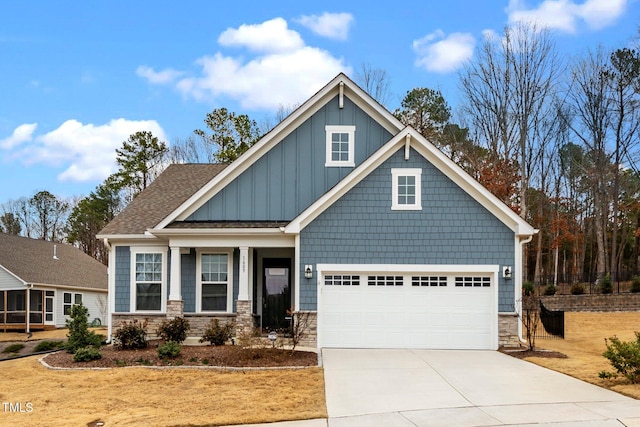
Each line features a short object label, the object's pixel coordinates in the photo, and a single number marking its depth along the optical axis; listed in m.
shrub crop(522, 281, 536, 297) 31.64
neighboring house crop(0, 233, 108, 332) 30.79
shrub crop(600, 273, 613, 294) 32.72
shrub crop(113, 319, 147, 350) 16.88
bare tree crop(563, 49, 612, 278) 38.56
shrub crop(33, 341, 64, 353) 19.78
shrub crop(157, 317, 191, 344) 17.40
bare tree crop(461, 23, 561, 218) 34.94
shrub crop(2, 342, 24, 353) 21.14
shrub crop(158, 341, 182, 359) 15.06
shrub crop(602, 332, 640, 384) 11.77
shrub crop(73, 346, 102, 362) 15.09
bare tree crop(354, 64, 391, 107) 37.97
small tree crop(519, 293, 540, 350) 16.92
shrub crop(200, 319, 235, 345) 17.22
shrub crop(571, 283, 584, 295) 33.12
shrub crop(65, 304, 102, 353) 16.89
